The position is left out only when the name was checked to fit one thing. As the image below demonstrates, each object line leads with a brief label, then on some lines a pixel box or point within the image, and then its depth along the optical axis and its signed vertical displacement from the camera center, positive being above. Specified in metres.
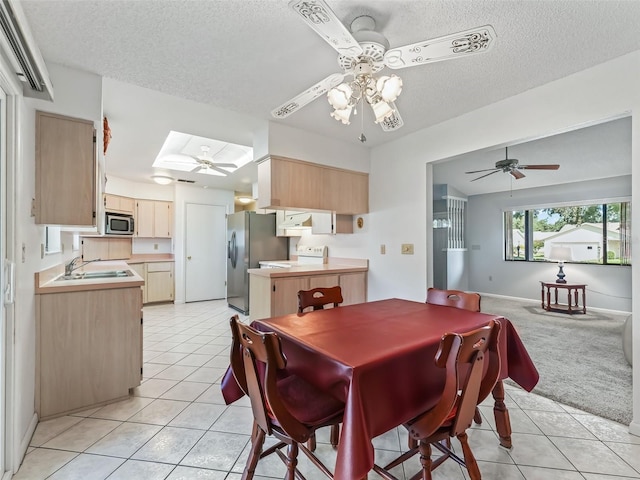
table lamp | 5.24 -0.24
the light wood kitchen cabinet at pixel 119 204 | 5.07 +0.66
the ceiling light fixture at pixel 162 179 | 5.02 +1.07
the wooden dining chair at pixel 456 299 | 2.06 -0.42
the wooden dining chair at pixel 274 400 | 1.11 -0.71
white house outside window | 5.17 +0.20
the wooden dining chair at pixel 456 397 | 1.11 -0.61
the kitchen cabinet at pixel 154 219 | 5.63 +0.44
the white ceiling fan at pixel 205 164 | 3.99 +1.12
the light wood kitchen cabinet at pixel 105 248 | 5.19 -0.13
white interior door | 5.93 -0.22
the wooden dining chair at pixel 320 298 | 2.12 -0.42
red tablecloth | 1.03 -0.50
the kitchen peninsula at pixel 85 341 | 1.94 -0.70
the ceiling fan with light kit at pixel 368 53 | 1.19 +0.87
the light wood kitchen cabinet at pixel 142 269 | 5.46 -0.51
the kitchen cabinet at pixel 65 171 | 1.91 +0.47
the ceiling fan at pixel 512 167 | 4.02 +1.05
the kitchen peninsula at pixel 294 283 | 3.05 -0.46
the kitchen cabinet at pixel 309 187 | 3.02 +0.61
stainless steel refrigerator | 5.03 -0.11
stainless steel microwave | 4.78 +0.29
